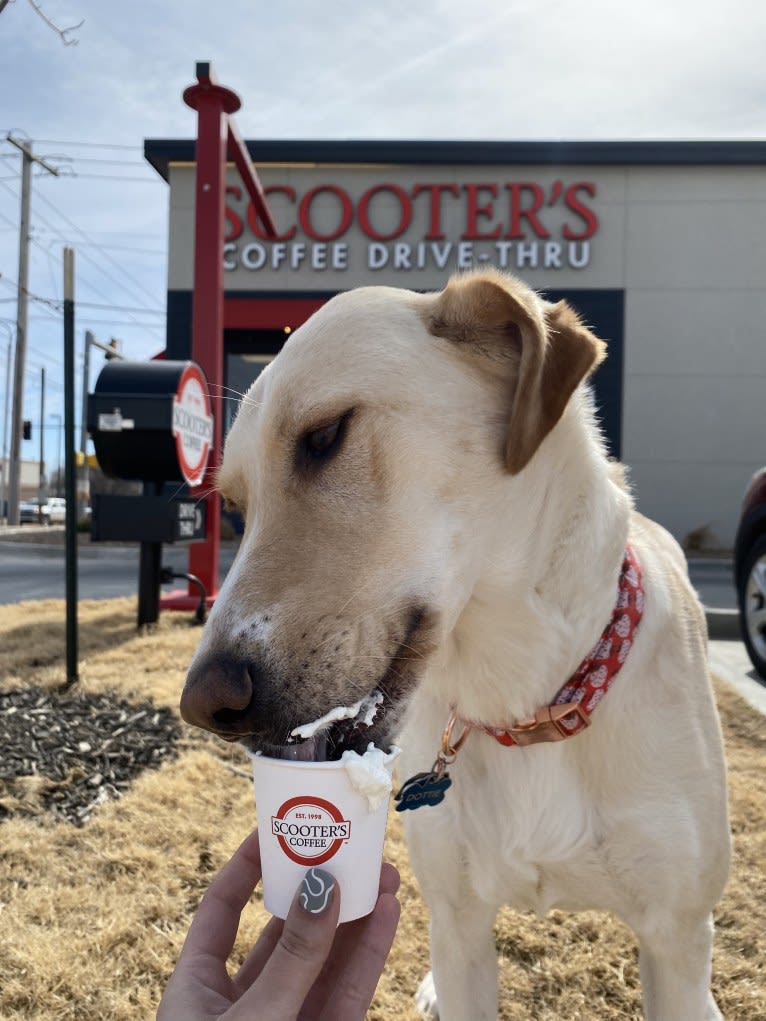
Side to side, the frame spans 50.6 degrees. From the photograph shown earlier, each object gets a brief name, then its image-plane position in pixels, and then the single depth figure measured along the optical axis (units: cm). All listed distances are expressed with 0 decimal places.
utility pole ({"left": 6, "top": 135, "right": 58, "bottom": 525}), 2398
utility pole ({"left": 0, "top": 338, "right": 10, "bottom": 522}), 3167
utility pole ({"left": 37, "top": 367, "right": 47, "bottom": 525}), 3382
